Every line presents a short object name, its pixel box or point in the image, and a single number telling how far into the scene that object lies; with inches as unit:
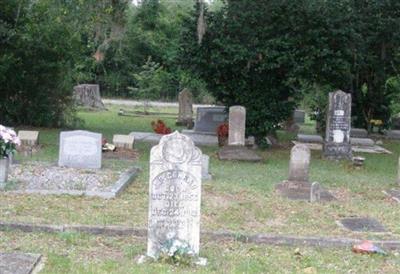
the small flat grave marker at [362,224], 334.3
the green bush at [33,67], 779.0
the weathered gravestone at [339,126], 675.4
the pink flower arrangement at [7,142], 411.2
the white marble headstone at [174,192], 261.9
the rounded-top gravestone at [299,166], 480.7
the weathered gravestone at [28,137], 638.5
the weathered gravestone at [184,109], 1031.6
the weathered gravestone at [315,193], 411.7
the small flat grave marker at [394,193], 439.2
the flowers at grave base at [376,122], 973.8
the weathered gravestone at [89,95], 1331.2
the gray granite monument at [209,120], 866.1
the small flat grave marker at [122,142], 637.9
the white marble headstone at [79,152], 514.3
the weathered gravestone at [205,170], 488.7
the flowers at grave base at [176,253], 258.2
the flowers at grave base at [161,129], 784.9
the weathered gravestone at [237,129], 648.4
